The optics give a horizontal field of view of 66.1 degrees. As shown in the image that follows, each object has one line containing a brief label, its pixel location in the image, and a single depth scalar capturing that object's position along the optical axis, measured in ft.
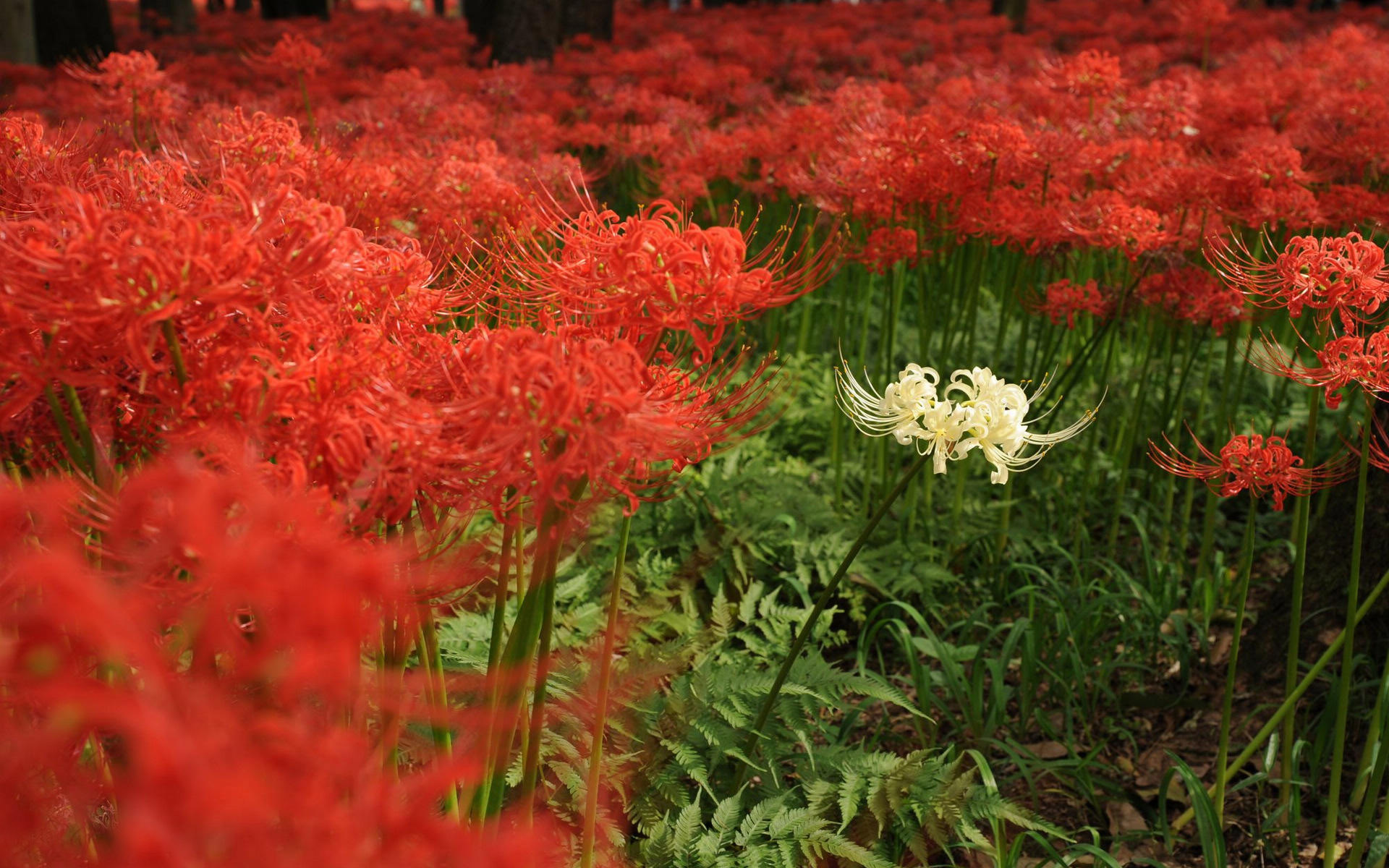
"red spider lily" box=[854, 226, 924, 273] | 11.83
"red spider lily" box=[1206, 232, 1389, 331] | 6.09
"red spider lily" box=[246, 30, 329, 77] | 15.57
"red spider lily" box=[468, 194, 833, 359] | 4.23
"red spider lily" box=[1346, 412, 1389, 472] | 7.68
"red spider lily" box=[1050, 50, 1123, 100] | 13.82
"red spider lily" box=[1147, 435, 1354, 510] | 6.95
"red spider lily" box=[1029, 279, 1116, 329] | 11.23
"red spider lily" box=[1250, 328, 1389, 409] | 5.94
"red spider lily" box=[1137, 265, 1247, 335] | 10.51
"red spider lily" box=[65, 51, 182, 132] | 12.60
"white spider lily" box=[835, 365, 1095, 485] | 5.54
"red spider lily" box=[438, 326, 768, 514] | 3.64
